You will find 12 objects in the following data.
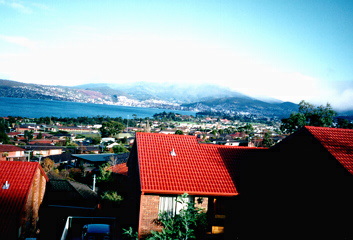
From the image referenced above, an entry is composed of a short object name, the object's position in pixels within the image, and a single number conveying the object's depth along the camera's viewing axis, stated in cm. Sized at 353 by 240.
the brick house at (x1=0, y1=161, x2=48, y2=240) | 1446
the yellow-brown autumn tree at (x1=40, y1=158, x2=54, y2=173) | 3953
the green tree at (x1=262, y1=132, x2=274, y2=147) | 6389
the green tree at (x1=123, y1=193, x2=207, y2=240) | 950
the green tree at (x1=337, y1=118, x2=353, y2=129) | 5161
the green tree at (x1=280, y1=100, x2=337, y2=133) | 3622
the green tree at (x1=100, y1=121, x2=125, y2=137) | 11169
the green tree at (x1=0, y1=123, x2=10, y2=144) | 7301
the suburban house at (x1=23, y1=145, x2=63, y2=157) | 6336
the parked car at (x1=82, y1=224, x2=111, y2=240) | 1384
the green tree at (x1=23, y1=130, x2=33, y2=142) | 8958
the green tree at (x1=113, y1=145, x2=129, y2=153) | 5972
